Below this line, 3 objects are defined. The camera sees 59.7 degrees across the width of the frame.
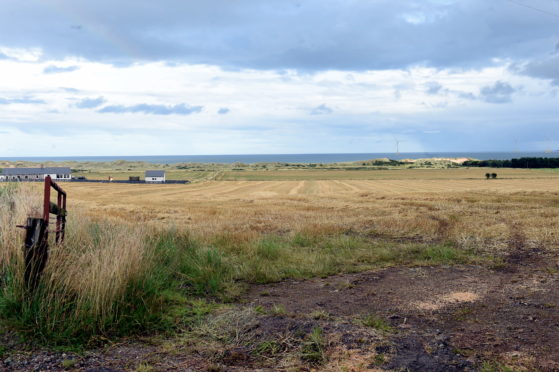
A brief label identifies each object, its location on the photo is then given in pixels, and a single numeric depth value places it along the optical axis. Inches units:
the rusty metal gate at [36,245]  301.7
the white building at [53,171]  4010.6
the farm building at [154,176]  3991.1
